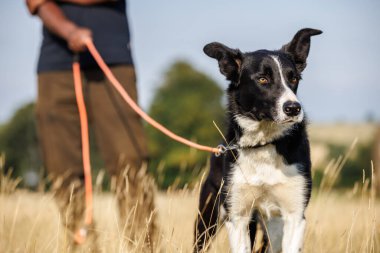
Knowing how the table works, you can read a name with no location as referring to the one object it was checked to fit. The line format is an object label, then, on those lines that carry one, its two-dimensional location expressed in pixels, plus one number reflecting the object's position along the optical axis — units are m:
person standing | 4.87
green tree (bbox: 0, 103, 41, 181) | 38.91
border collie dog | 3.89
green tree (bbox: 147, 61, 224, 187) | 46.88
